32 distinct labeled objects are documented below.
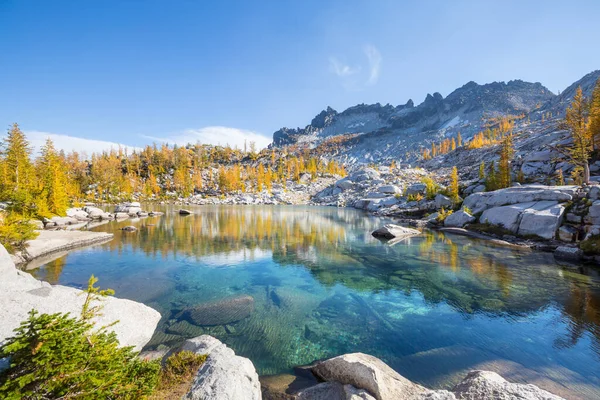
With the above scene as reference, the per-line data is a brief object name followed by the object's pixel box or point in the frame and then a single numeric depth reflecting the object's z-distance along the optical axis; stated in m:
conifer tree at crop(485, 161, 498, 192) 48.36
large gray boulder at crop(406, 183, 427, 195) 72.88
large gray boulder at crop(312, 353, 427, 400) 6.64
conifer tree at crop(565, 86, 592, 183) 33.96
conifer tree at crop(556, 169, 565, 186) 39.50
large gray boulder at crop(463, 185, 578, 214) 29.31
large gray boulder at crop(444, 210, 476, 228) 38.84
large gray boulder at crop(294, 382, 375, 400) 6.47
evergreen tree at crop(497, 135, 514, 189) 47.56
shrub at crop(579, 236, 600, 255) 21.72
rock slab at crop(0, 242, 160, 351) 8.48
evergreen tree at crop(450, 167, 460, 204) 48.14
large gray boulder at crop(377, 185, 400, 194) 92.75
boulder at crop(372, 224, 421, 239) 34.56
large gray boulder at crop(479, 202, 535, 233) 31.33
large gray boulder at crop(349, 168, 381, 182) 125.47
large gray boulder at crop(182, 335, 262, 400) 5.78
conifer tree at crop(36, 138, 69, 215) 40.56
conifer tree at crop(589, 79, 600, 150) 42.59
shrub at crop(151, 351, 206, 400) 5.65
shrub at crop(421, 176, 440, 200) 58.50
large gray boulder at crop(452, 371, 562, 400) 5.64
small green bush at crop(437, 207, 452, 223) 44.06
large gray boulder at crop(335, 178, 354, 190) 125.25
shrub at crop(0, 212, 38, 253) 19.86
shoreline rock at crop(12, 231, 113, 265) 21.86
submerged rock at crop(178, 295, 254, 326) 12.30
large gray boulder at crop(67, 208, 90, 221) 45.75
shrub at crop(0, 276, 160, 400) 3.75
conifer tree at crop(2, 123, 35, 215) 34.97
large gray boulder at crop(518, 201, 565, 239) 27.06
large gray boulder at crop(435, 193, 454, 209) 49.80
